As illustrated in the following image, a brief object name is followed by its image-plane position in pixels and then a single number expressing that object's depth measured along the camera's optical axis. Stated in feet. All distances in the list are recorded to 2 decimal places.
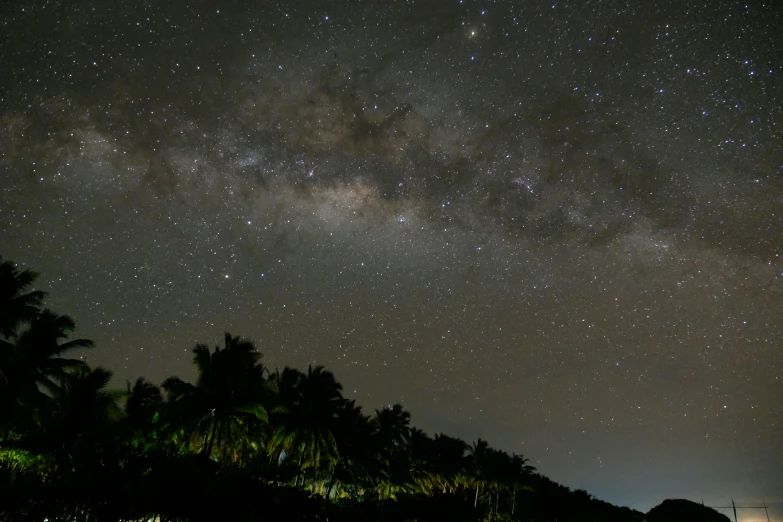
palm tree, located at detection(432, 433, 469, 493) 197.43
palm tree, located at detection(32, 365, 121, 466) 76.54
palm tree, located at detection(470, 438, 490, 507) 233.96
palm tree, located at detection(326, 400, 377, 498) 126.82
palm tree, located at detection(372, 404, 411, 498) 155.94
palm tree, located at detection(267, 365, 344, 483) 111.96
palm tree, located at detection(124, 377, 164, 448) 106.81
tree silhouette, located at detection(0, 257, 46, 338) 78.18
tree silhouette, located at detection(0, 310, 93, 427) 79.25
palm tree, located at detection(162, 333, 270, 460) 97.76
